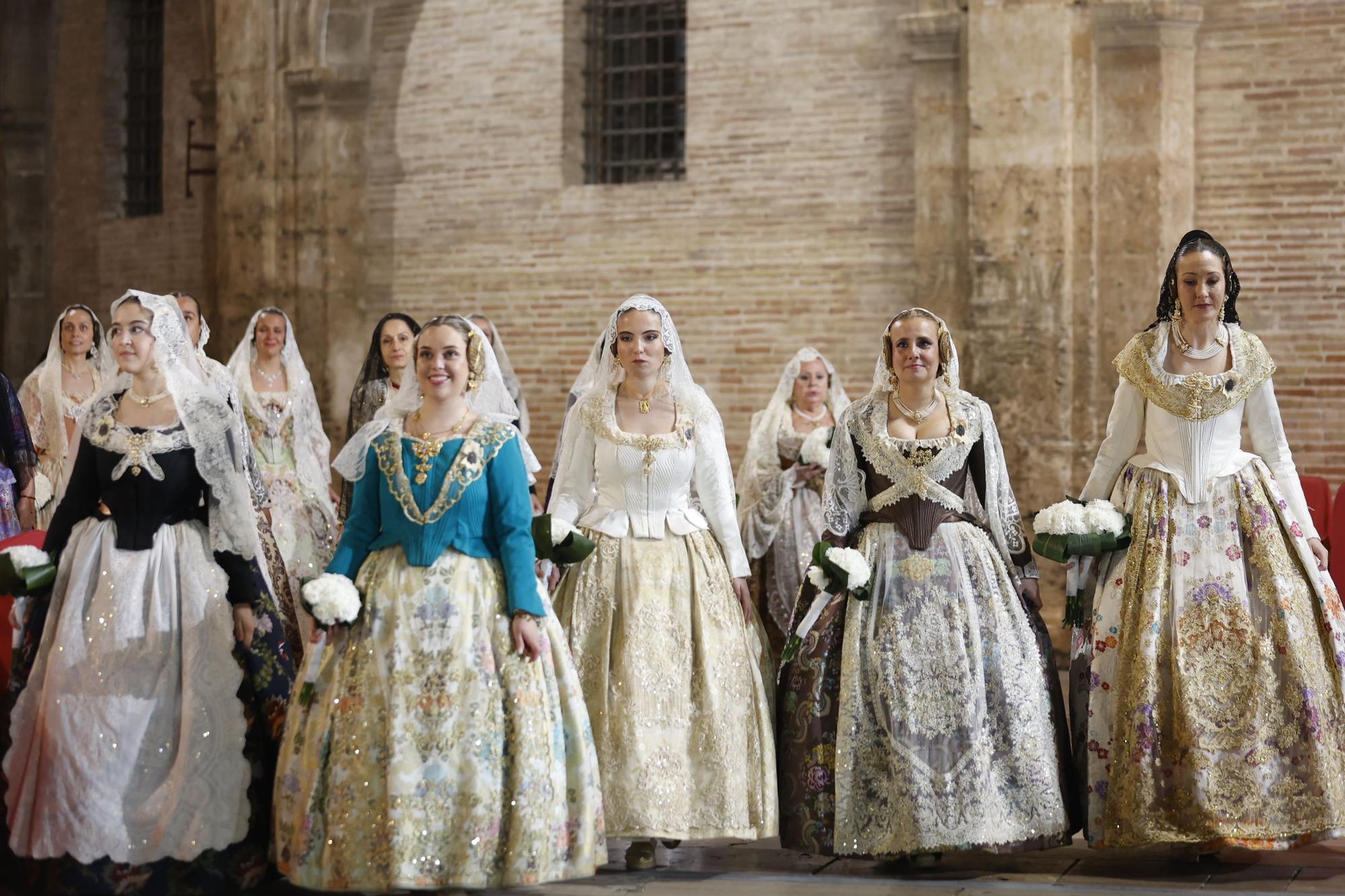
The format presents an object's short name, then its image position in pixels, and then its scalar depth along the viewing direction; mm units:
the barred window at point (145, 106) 13664
